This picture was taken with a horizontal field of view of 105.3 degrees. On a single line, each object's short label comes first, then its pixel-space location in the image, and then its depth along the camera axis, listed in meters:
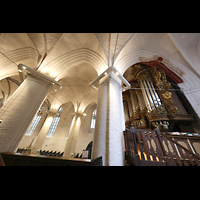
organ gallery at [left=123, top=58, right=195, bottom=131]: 4.12
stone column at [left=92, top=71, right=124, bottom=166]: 2.16
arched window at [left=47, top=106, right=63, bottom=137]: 11.09
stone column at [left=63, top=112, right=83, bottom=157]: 7.02
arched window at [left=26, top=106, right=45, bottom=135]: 10.93
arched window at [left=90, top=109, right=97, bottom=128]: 10.97
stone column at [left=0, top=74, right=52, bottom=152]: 2.60
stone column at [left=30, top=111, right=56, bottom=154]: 7.77
